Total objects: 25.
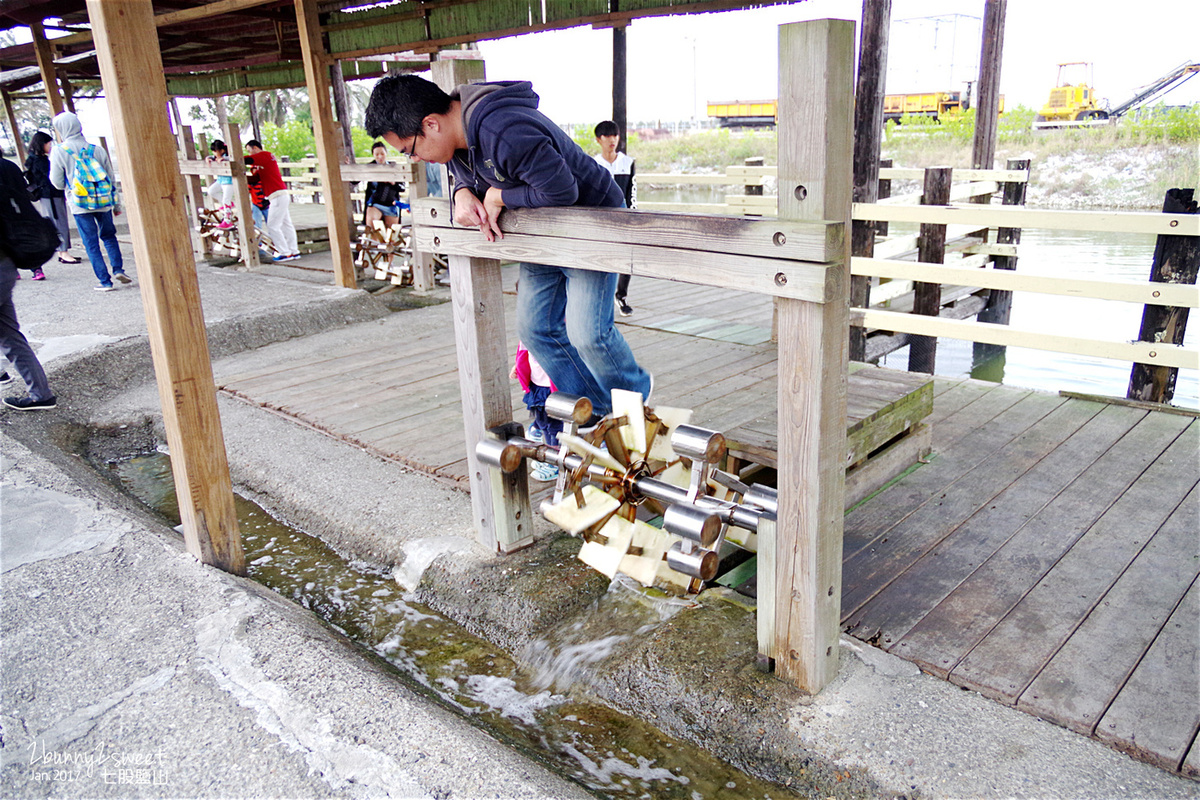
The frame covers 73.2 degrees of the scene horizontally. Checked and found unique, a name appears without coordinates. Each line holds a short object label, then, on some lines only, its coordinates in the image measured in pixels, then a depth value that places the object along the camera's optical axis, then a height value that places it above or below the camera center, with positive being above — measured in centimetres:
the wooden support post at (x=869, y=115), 543 +17
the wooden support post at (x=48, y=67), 977 +127
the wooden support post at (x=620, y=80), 876 +75
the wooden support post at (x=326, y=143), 710 +17
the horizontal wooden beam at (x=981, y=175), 730 -34
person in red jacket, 954 -42
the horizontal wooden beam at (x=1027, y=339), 428 -112
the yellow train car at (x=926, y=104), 3266 +145
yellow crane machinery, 2780 +108
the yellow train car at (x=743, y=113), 4284 +169
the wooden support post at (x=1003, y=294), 772 -159
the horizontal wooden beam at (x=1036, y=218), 417 -46
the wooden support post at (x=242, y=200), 817 -35
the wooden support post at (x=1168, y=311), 423 -94
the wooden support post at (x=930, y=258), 574 -89
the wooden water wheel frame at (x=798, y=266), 178 -29
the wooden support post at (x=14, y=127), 1508 +90
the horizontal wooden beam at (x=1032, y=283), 413 -82
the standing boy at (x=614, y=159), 629 -6
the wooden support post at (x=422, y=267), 744 -100
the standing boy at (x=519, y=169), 236 -4
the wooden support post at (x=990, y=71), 823 +65
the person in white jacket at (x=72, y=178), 791 -4
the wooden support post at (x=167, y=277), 254 -35
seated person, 870 -44
